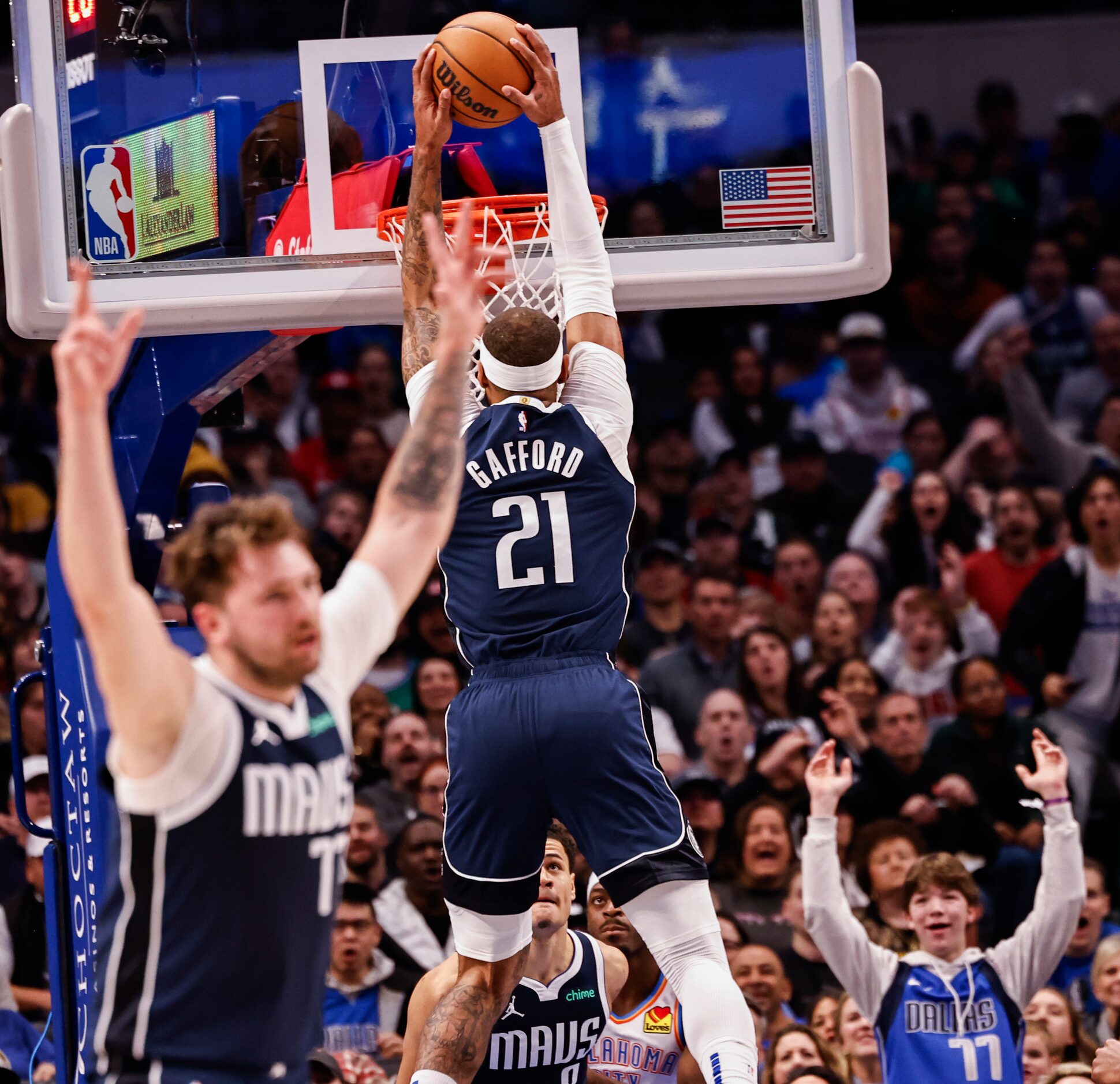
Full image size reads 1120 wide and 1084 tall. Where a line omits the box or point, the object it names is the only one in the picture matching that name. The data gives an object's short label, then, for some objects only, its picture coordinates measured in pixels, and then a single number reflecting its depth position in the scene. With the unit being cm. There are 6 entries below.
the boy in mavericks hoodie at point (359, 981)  1614
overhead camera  1250
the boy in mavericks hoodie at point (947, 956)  1407
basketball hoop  1204
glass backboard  1192
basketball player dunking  1077
